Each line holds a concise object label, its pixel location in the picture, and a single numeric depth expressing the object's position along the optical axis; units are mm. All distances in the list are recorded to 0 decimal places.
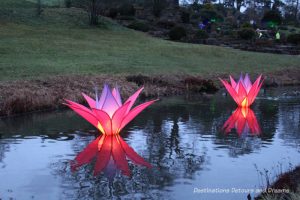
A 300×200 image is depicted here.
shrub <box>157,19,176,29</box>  54462
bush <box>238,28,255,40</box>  50750
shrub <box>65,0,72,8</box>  53047
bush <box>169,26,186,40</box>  45916
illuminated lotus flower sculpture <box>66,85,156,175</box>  8885
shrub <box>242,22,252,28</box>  60156
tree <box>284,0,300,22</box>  87194
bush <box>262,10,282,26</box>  69375
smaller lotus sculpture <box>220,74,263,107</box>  15200
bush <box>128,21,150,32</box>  49594
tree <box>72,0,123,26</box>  45750
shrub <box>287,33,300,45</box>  49062
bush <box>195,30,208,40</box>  47500
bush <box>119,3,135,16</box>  55344
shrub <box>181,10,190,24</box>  59500
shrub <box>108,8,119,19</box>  55150
